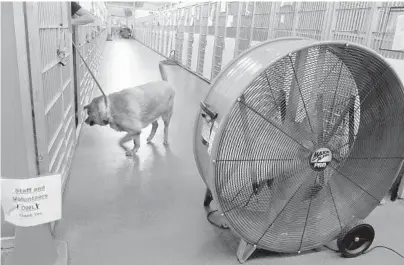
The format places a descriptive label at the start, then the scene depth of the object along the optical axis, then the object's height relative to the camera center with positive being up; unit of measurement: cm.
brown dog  335 -82
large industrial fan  173 -56
